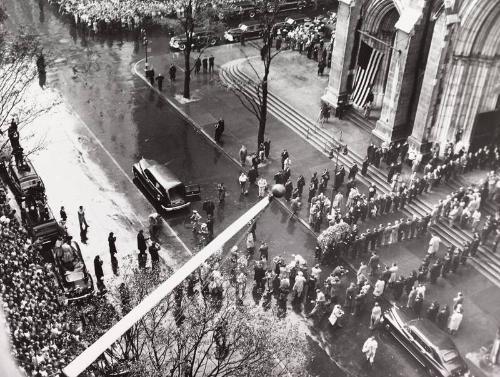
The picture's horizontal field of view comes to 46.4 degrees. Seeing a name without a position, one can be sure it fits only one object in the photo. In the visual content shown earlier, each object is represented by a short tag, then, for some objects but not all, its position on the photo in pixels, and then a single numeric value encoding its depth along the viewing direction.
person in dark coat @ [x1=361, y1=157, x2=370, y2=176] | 31.81
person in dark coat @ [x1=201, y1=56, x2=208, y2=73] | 43.61
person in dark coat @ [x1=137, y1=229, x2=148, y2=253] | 25.39
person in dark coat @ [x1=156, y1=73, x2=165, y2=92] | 40.89
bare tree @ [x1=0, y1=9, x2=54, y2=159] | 31.73
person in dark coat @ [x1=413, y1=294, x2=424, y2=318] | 23.25
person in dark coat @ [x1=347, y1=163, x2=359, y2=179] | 30.95
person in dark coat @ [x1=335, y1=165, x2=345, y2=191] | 30.48
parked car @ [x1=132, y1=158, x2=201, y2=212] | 28.92
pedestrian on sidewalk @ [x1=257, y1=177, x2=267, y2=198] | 30.00
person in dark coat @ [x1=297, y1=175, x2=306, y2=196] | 29.84
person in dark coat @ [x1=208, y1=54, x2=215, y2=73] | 43.34
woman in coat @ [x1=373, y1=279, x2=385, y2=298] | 24.08
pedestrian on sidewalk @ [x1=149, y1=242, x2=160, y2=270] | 24.92
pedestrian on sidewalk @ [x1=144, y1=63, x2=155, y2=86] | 41.67
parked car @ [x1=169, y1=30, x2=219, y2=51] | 46.84
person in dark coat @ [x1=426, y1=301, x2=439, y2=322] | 22.67
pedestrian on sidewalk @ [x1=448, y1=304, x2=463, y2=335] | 22.39
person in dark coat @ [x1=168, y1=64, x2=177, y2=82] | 41.50
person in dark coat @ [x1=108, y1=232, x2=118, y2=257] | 25.25
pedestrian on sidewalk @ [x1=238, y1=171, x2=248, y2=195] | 30.71
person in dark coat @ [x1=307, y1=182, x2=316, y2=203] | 30.14
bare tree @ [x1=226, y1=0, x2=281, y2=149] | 30.76
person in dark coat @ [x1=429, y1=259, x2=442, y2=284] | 24.90
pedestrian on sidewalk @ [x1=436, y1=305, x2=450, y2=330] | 22.62
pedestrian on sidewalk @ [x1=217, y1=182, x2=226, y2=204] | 29.86
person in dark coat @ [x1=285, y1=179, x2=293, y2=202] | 30.16
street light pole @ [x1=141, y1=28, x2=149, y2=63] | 46.54
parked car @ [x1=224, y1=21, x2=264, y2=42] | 49.12
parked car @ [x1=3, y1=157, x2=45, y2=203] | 28.39
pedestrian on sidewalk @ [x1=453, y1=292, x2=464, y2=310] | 22.73
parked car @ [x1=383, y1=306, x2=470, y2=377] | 20.42
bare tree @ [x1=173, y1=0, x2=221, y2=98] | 37.14
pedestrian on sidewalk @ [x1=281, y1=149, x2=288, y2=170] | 32.47
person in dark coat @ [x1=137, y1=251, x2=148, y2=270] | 24.71
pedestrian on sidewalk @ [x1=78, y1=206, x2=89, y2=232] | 26.94
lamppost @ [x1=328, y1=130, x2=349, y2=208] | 33.84
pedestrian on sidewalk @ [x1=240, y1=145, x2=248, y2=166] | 32.82
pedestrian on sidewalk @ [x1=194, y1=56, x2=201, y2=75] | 43.06
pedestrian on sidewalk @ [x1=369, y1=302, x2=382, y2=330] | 22.59
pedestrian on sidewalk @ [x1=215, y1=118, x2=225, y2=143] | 35.03
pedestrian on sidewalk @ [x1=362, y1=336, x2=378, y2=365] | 21.09
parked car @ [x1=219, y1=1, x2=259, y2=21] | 52.84
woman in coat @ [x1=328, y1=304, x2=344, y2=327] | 22.72
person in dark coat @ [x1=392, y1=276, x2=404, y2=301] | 24.06
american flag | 35.31
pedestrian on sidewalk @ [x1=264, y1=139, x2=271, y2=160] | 33.72
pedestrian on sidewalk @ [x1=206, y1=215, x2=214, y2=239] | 27.20
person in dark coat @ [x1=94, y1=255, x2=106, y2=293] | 23.61
